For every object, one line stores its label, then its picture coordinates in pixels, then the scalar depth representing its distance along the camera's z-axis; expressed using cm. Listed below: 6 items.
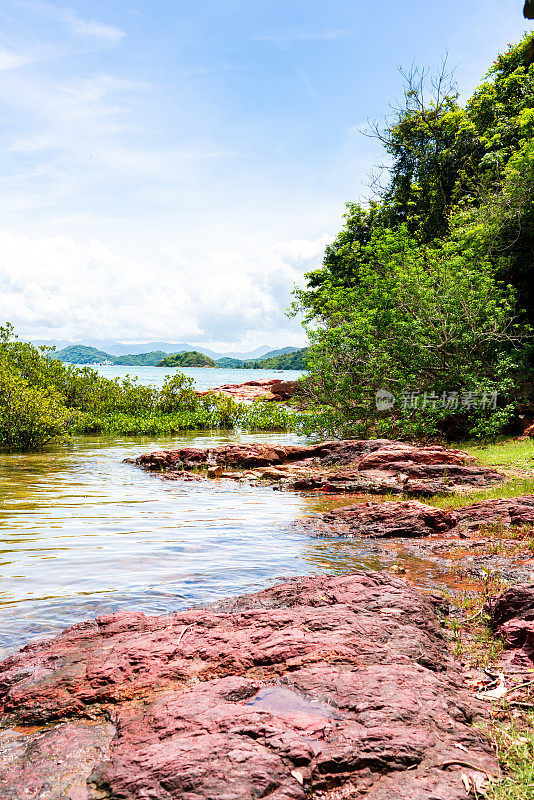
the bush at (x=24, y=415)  1883
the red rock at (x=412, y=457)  1314
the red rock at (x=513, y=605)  409
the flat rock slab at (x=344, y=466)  1170
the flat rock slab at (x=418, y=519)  822
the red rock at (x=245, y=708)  229
